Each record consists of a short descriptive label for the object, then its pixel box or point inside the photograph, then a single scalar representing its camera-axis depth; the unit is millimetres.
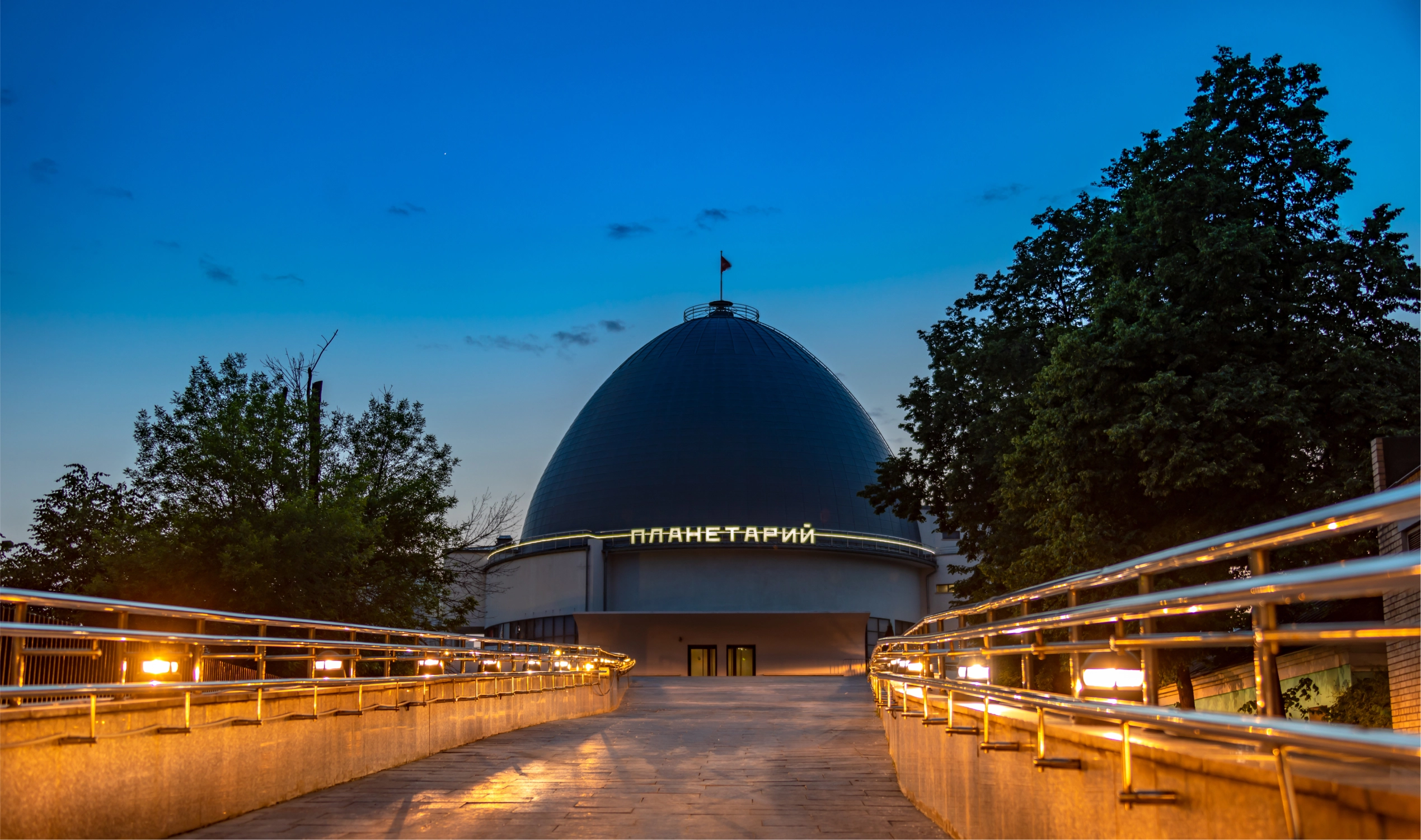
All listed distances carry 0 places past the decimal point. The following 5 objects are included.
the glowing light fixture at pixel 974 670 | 12891
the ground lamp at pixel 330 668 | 14742
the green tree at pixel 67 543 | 29922
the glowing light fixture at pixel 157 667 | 11404
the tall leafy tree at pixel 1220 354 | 20656
